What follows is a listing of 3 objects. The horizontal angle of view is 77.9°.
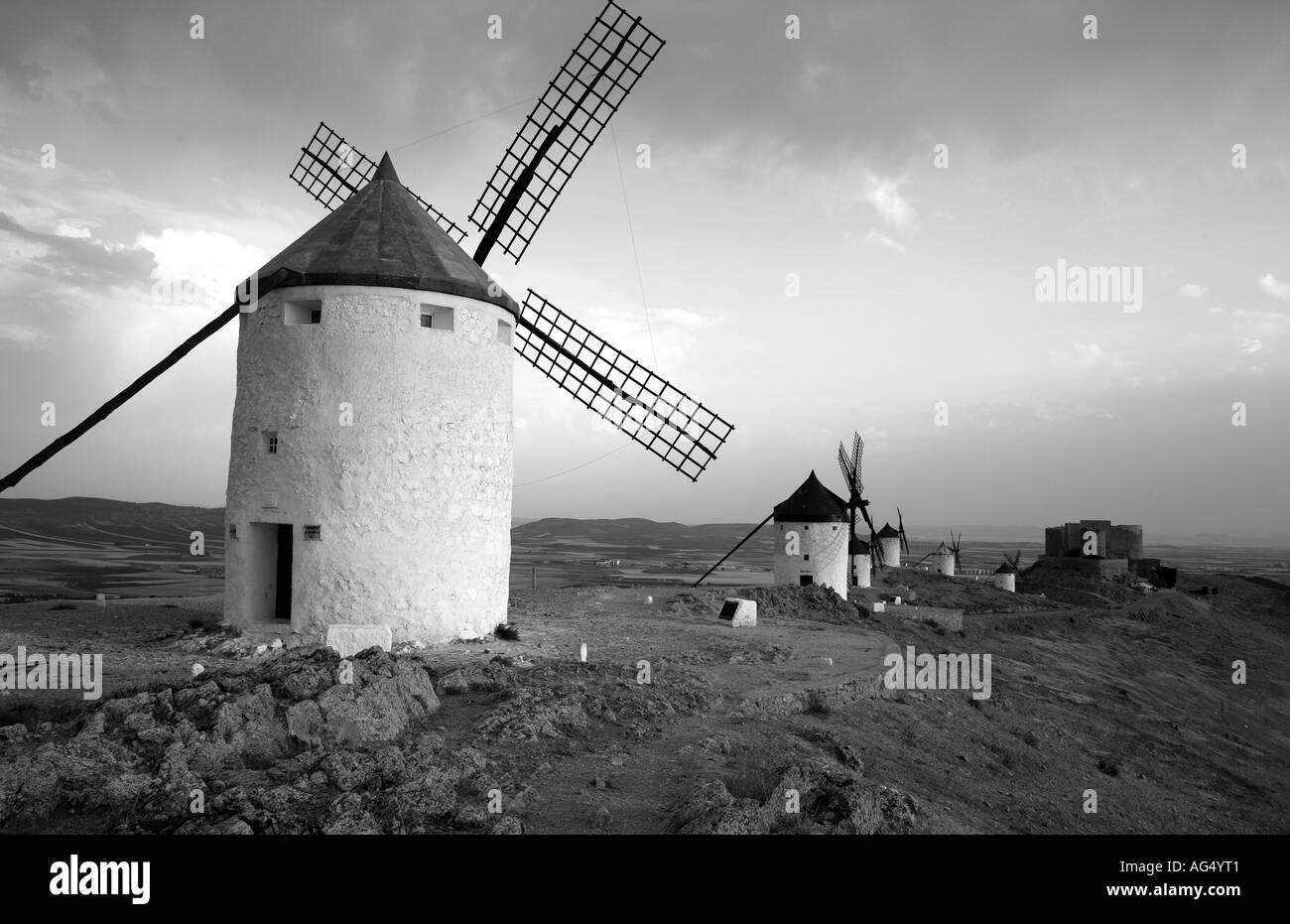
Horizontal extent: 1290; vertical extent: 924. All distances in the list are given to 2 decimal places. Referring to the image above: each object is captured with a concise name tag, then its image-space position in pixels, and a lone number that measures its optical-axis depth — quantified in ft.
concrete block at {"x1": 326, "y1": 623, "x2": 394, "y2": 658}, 39.14
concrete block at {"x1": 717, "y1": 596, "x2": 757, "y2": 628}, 59.77
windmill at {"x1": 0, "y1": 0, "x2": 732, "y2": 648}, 41.27
